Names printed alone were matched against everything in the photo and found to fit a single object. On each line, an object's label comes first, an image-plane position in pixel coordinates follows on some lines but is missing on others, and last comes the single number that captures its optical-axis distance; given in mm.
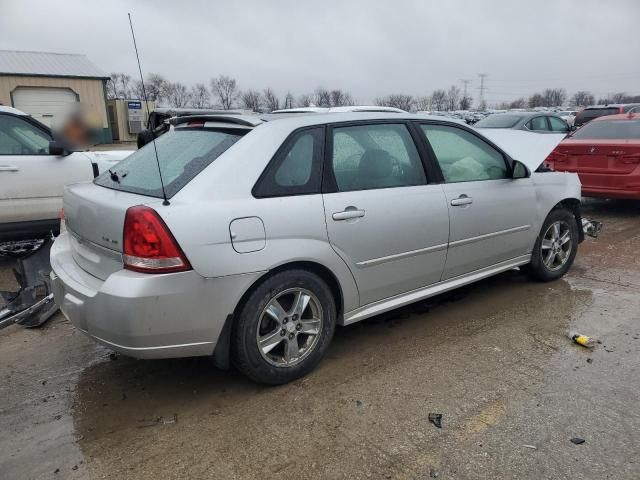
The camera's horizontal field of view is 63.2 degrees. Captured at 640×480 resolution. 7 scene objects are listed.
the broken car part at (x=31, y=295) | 4043
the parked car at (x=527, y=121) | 13330
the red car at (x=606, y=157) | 7516
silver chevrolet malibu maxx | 2676
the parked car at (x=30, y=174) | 5465
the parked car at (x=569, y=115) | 31216
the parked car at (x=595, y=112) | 19531
